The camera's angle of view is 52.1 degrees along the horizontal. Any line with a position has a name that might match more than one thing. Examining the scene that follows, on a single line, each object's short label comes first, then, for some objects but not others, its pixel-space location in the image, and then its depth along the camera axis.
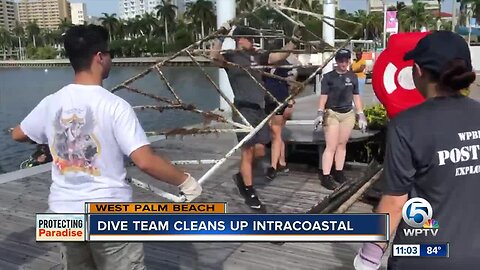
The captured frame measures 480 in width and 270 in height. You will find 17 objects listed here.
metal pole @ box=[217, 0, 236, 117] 9.92
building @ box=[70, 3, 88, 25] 190.62
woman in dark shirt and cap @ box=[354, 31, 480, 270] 2.01
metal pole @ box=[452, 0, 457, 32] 46.32
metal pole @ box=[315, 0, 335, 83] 13.89
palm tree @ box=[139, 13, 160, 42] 113.81
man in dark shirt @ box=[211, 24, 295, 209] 5.20
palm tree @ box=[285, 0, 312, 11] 77.79
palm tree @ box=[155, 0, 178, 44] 111.19
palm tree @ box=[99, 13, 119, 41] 119.62
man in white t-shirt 2.53
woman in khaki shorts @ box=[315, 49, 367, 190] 5.96
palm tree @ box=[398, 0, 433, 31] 74.12
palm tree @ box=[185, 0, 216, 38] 96.38
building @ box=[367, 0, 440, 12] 92.99
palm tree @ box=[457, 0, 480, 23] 66.53
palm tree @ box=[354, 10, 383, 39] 77.19
